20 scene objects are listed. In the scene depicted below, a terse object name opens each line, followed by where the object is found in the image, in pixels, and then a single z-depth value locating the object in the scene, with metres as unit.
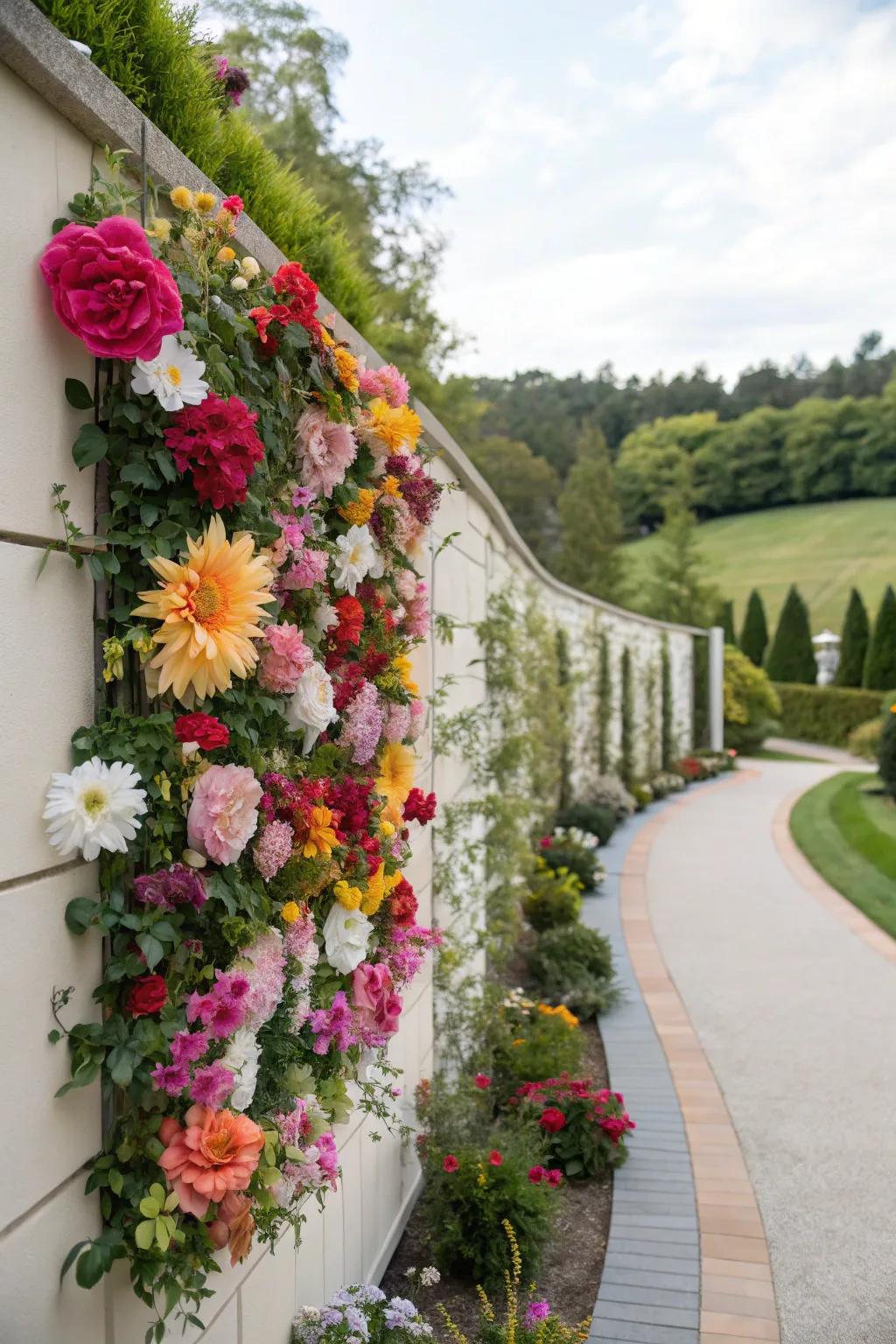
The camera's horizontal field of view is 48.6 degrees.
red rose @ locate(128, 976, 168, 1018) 1.34
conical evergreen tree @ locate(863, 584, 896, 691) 24.14
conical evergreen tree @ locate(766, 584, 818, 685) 27.09
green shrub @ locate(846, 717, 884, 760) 19.52
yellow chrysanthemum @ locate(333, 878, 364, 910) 1.99
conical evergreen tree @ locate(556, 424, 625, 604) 30.06
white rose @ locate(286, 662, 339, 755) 1.77
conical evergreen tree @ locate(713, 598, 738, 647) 27.59
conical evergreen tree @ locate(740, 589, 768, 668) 29.16
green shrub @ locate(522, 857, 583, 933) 5.96
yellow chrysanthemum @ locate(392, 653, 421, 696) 2.41
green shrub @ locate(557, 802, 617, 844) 8.90
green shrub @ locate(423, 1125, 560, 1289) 2.80
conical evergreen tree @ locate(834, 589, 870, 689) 25.55
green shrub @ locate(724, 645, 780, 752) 18.91
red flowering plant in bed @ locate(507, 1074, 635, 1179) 3.46
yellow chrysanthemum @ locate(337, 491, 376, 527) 2.12
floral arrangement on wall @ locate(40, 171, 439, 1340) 1.30
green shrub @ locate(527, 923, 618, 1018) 4.95
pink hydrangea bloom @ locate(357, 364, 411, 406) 2.28
